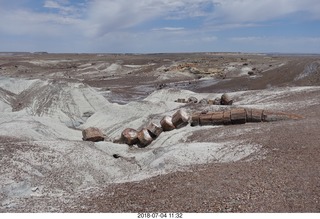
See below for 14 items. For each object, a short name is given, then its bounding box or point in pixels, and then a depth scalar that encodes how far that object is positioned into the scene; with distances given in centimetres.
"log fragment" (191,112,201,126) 1720
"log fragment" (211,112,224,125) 1664
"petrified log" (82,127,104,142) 1734
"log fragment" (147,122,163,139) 1725
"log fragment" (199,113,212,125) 1698
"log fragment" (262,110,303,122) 1605
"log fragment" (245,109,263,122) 1623
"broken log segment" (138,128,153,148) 1686
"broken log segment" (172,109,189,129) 1750
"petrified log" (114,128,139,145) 1700
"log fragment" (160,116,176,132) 1750
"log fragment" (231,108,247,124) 1628
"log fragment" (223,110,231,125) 1641
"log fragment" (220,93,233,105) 2256
